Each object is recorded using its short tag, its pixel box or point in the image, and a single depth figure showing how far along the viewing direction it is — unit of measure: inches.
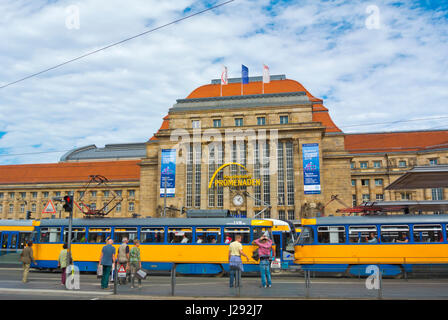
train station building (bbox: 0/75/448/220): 2090.3
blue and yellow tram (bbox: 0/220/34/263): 1058.7
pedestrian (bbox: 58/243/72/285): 614.1
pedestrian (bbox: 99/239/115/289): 556.1
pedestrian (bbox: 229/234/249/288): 552.1
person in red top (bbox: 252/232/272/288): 544.7
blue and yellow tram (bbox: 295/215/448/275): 757.3
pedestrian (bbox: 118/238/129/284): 597.9
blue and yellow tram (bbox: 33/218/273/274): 844.6
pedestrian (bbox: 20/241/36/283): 644.1
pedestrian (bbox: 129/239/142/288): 569.1
